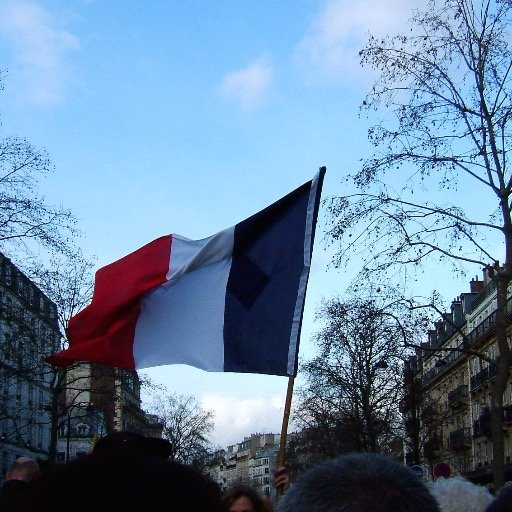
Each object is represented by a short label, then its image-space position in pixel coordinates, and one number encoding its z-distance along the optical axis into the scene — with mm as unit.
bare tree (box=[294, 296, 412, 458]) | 43969
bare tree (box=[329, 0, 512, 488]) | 18266
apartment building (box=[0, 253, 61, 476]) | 31278
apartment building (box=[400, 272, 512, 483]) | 65250
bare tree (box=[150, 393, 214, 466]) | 88062
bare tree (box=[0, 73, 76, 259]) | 26172
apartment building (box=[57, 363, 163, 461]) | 38500
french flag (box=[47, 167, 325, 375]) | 7637
